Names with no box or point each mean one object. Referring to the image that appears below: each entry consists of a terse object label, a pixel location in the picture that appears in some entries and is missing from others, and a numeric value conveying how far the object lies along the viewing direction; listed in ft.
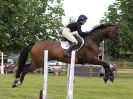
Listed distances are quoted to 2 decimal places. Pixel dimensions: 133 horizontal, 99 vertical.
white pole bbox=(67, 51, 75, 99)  32.26
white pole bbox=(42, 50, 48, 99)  34.42
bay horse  45.96
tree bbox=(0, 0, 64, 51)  171.12
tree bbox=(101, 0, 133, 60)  151.53
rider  45.19
